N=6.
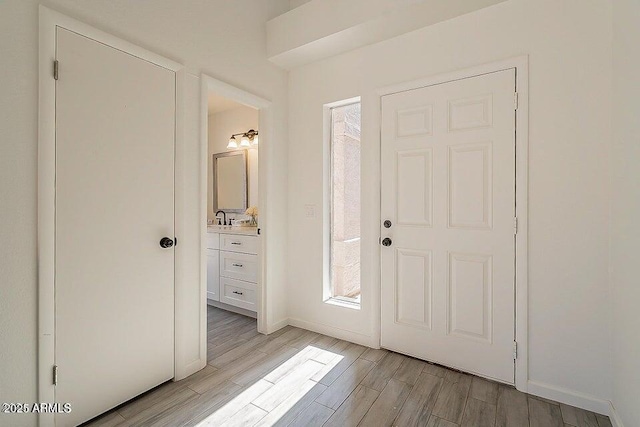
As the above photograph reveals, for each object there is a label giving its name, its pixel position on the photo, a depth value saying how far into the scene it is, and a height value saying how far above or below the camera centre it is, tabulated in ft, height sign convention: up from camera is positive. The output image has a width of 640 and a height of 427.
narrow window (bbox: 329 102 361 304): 9.44 +0.47
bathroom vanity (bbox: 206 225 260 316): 10.12 -1.93
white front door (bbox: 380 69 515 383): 6.49 -0.24
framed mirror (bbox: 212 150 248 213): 13.26 +1.41
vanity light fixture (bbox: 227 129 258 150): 12.91 +3.14
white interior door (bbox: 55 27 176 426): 5.05 -0.25
